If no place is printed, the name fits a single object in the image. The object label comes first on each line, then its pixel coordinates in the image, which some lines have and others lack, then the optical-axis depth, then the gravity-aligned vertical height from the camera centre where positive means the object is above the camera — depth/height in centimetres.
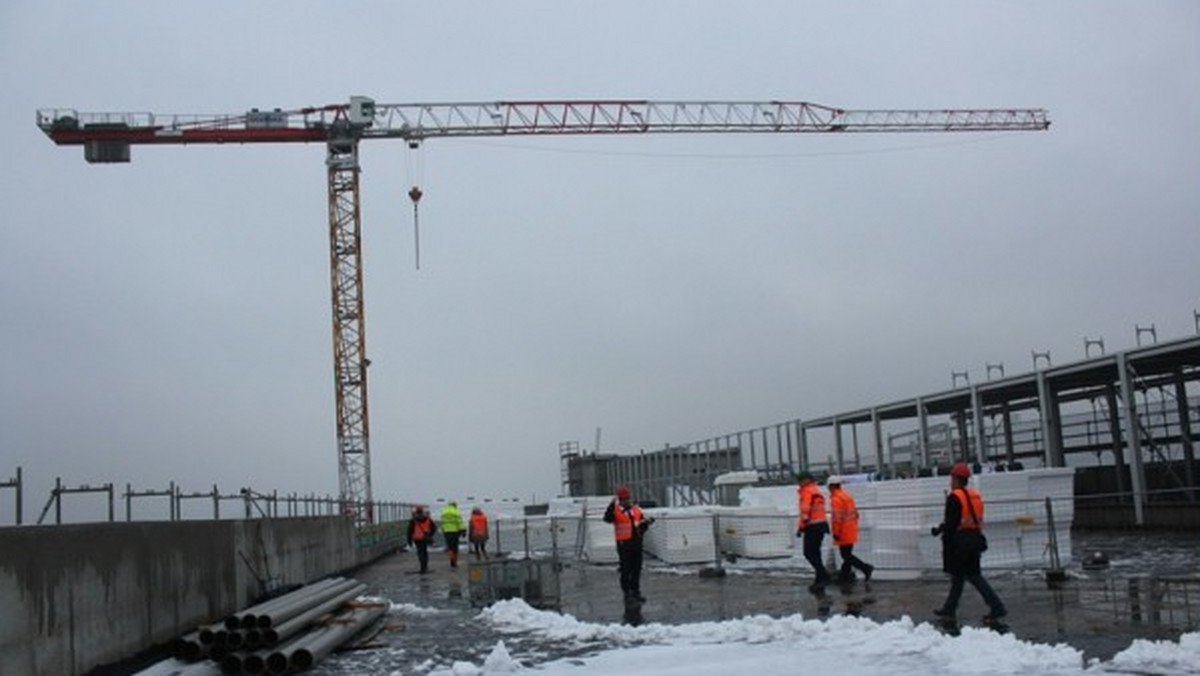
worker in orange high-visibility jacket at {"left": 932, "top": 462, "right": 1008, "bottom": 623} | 1223 -89
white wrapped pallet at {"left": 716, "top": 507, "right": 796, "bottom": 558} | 2331 -119
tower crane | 5475 +1766
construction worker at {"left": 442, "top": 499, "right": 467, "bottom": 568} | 2805 -76
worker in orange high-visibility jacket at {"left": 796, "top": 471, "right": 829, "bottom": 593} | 1642 -71
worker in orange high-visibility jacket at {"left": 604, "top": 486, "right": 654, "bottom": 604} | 1698 -81
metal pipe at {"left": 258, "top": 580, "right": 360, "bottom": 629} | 1195 -121
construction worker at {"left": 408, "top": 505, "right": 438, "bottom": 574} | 2609 -82
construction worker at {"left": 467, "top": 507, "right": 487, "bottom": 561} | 2930 -90
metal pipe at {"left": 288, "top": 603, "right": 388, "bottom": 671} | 1140 -147
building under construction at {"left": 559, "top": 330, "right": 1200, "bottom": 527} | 2962 +81
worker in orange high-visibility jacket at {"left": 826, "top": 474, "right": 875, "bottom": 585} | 1688 -85
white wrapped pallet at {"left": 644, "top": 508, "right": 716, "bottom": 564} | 2372 -117
